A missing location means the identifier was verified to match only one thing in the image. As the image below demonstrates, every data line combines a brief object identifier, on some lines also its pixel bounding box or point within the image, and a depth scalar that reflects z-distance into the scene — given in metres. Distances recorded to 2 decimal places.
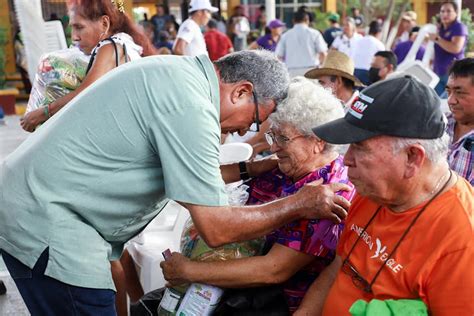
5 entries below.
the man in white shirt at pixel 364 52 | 8.72
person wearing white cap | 7.90
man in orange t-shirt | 1.83
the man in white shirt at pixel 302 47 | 9.99
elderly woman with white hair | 2.42
